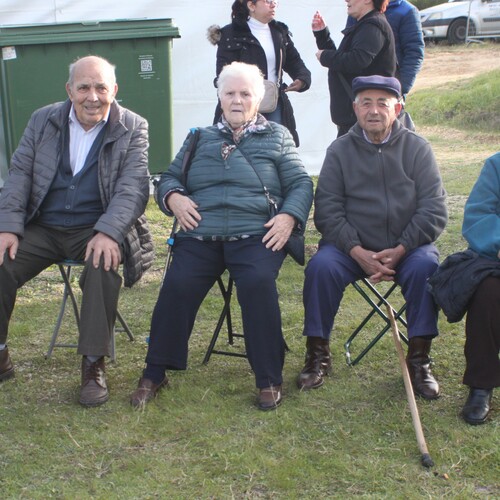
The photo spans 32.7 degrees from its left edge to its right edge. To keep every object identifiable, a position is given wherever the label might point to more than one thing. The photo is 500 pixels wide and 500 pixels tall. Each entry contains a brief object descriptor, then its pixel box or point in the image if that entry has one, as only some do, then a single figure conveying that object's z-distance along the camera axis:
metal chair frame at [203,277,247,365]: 4.14
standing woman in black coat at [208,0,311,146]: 5.43
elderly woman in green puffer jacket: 3.74
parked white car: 17.52
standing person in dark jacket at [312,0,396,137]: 4.96
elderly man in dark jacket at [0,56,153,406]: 3.96
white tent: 7.23
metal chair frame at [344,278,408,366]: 3.92
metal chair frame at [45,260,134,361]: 4.16
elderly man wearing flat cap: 3.82
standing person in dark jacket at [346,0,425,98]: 5.41
